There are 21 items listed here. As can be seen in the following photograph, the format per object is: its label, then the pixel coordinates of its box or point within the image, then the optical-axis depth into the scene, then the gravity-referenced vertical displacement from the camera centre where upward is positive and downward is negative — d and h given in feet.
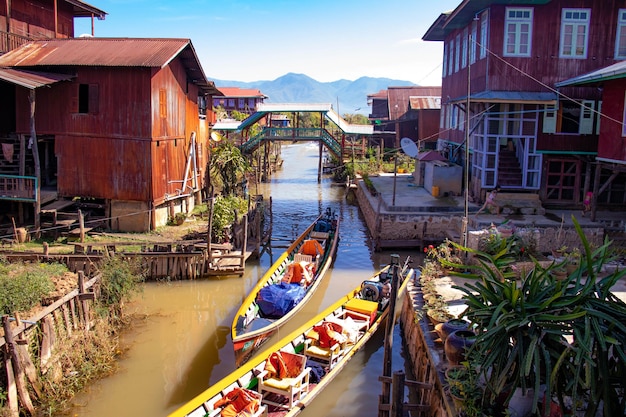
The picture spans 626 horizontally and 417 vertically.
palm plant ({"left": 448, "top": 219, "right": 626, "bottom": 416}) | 21.48 -7.38
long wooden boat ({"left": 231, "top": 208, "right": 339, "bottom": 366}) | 40.62 -12.60
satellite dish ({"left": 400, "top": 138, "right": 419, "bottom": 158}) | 76.18 +1.01
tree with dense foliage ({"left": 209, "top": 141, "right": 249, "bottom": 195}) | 86.12 -2.40
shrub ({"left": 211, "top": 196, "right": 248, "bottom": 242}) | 63.46 -8.21
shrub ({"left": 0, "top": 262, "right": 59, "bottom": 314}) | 35.24 -9.88
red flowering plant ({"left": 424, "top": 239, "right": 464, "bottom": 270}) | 51.69 -9.88
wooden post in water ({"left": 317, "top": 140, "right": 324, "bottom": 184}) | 127.88 -5.42
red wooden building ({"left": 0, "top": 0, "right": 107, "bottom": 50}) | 71.77 +18.25
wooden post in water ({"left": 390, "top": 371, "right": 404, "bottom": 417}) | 25.96 -11.64
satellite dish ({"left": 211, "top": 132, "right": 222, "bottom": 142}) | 94.84 +2.08
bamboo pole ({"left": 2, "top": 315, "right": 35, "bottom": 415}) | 29.89 -13.01
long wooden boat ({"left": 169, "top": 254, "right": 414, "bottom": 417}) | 30.66 -14.01
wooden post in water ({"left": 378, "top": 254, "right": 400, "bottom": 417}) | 28.76 -10.95
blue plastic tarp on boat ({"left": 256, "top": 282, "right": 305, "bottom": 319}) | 45.83 -12.81
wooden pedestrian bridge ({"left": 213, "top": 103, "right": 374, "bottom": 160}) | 115.44 +4.55
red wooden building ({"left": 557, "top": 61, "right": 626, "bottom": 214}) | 55.57 +4.41
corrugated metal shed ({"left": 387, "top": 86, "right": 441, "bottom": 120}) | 139.33 +15.65
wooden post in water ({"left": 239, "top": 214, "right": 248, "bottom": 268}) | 58.54 -11.38
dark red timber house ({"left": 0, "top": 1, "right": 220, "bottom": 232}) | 64.34 +2.29
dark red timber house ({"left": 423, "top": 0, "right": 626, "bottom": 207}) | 70.18 +8.34
